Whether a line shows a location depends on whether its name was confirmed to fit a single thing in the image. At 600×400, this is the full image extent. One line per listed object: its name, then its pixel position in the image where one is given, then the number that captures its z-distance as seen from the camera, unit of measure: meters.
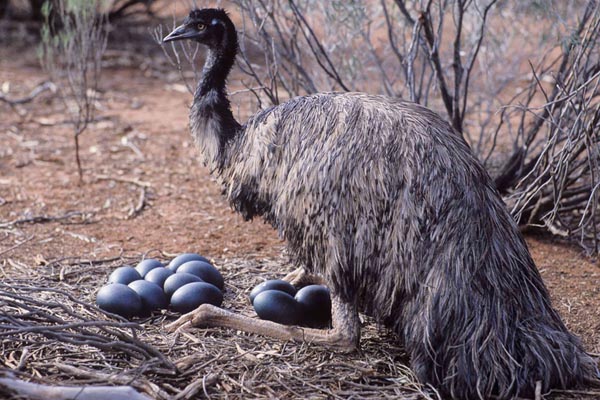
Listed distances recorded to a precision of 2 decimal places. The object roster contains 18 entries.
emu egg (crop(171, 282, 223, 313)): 4.46
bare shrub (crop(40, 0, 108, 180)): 6.70
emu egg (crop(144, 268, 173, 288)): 4.72
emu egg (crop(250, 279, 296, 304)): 4.55
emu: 3.66
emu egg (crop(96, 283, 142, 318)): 4.37
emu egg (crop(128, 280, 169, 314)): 4.47
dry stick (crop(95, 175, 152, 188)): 7.17
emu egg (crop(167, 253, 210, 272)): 4.93
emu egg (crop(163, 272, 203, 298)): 4.59
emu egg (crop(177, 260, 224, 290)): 4.76
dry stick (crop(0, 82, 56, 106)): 9.09
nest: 3.57
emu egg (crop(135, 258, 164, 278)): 4.92
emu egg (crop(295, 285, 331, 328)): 4.41
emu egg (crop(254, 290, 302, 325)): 4.32
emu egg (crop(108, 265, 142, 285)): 4.71
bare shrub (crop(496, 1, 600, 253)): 4.59
